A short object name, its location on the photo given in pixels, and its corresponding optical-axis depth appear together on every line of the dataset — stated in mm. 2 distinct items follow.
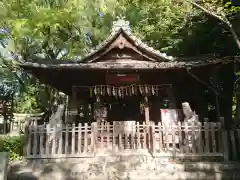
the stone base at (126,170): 5535
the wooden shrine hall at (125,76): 7462
